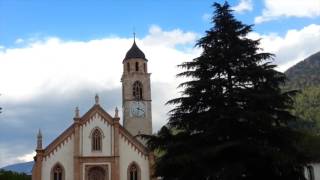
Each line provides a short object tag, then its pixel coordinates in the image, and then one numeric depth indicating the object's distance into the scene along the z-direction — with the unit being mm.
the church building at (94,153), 51094
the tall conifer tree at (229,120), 23172
